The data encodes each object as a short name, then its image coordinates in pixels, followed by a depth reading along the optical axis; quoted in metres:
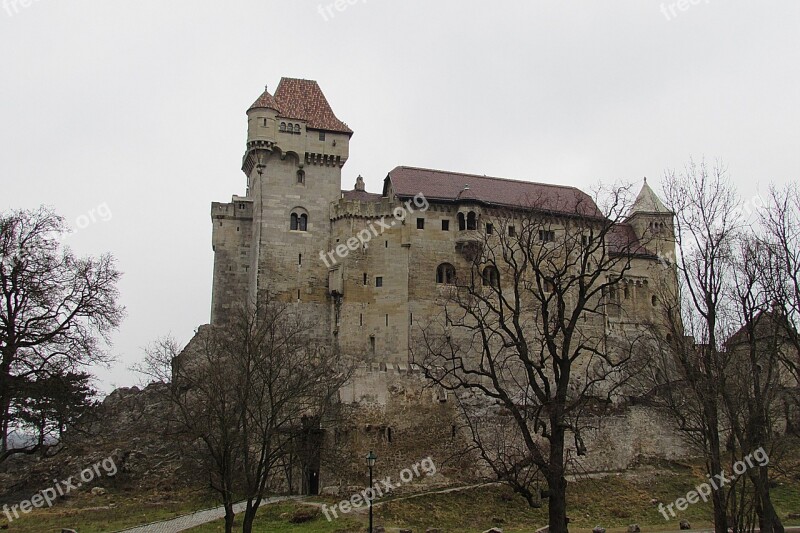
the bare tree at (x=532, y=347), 21.14
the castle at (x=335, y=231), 54.03
